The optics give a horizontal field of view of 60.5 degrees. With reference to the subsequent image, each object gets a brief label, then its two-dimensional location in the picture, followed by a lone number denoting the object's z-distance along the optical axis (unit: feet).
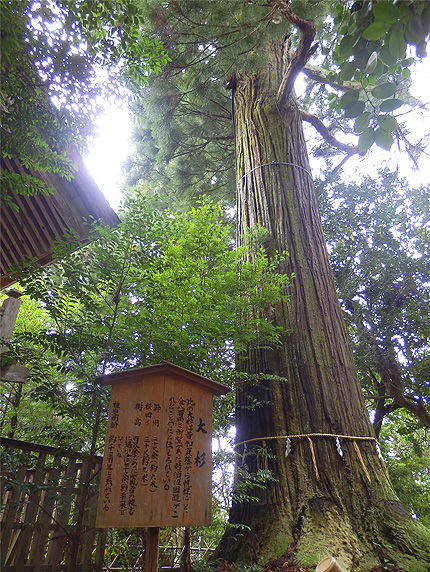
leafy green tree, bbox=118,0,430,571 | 7.99
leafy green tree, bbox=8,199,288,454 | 8.54
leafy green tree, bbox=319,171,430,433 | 19.62
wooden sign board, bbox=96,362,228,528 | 6.28
